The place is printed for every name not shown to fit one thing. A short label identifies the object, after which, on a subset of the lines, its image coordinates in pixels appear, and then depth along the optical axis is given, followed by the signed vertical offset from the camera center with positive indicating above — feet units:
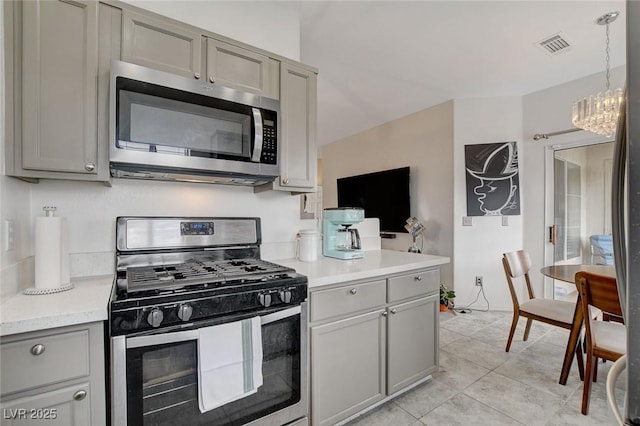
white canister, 6.75 -0.74
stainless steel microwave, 4.51 +1.39
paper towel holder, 3.99 -1.04
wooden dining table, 6.93 -2.45
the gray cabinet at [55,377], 3.10 -1.78
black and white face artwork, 12.43 +1.36
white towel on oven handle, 3.95 -2.04
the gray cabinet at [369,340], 5.29 -2.53
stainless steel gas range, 3.63 -1.68
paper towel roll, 4.09 -0.54
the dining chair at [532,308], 7.49 -2.60
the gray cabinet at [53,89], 4.10 +1.75
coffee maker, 7.07 -0.52
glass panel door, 11.68 +0.19
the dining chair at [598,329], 5.77 -2.48
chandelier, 7.82 +2.75
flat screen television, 15.43 +0.92
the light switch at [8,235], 3.91 -0.29
